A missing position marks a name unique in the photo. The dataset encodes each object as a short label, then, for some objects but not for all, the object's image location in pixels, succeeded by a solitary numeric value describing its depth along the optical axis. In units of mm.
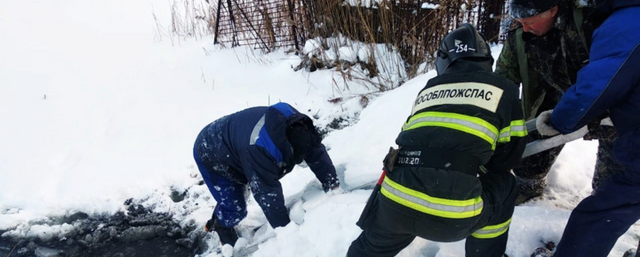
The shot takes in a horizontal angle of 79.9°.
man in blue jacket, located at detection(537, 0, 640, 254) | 1253
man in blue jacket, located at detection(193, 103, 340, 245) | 2064
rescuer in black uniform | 1392
